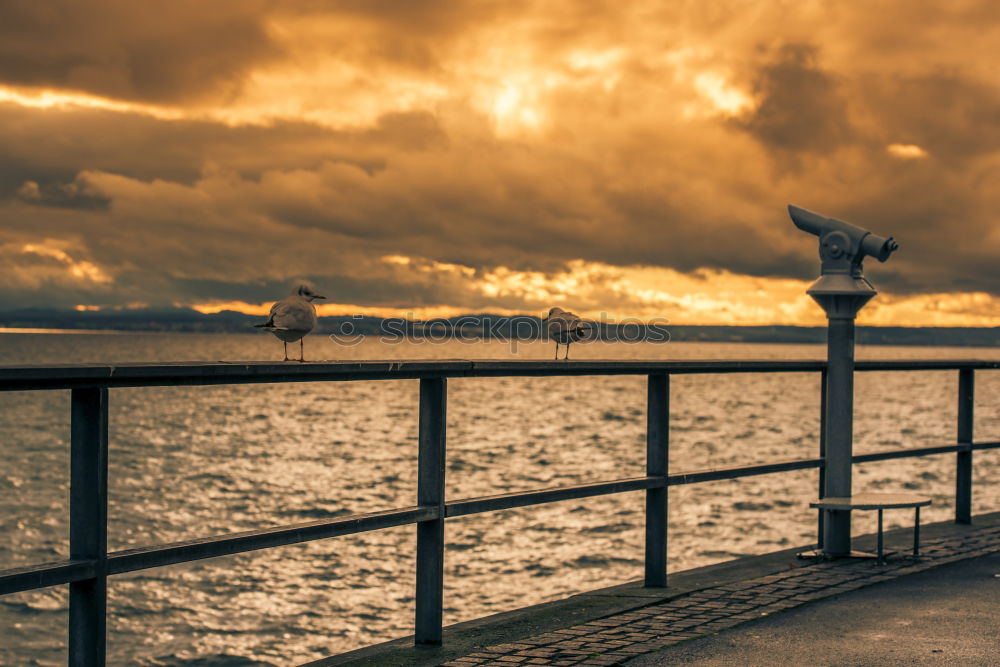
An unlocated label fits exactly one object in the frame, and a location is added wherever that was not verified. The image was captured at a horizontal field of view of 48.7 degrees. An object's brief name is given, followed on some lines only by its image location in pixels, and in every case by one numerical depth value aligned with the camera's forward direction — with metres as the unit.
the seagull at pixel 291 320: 4.68
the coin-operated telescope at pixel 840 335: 6.94
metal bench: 6.46
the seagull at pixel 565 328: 5.87
